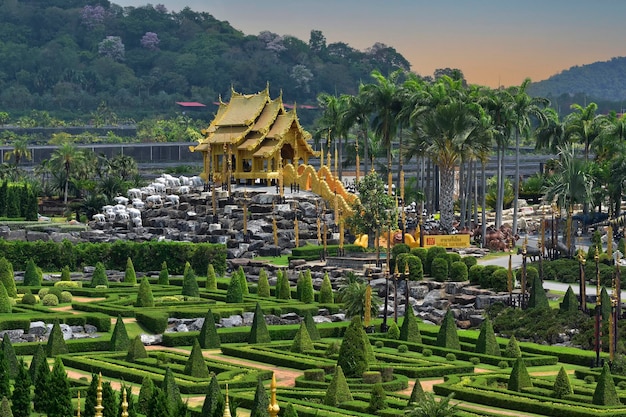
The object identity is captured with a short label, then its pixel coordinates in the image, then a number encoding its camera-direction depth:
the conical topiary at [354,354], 72.62
